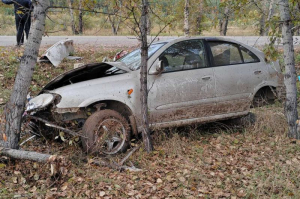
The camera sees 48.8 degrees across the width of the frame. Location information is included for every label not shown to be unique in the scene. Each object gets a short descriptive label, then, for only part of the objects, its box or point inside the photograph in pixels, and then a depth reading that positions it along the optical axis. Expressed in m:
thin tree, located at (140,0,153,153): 4.57
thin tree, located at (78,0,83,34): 22.24
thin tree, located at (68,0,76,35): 21.98
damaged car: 4.82
